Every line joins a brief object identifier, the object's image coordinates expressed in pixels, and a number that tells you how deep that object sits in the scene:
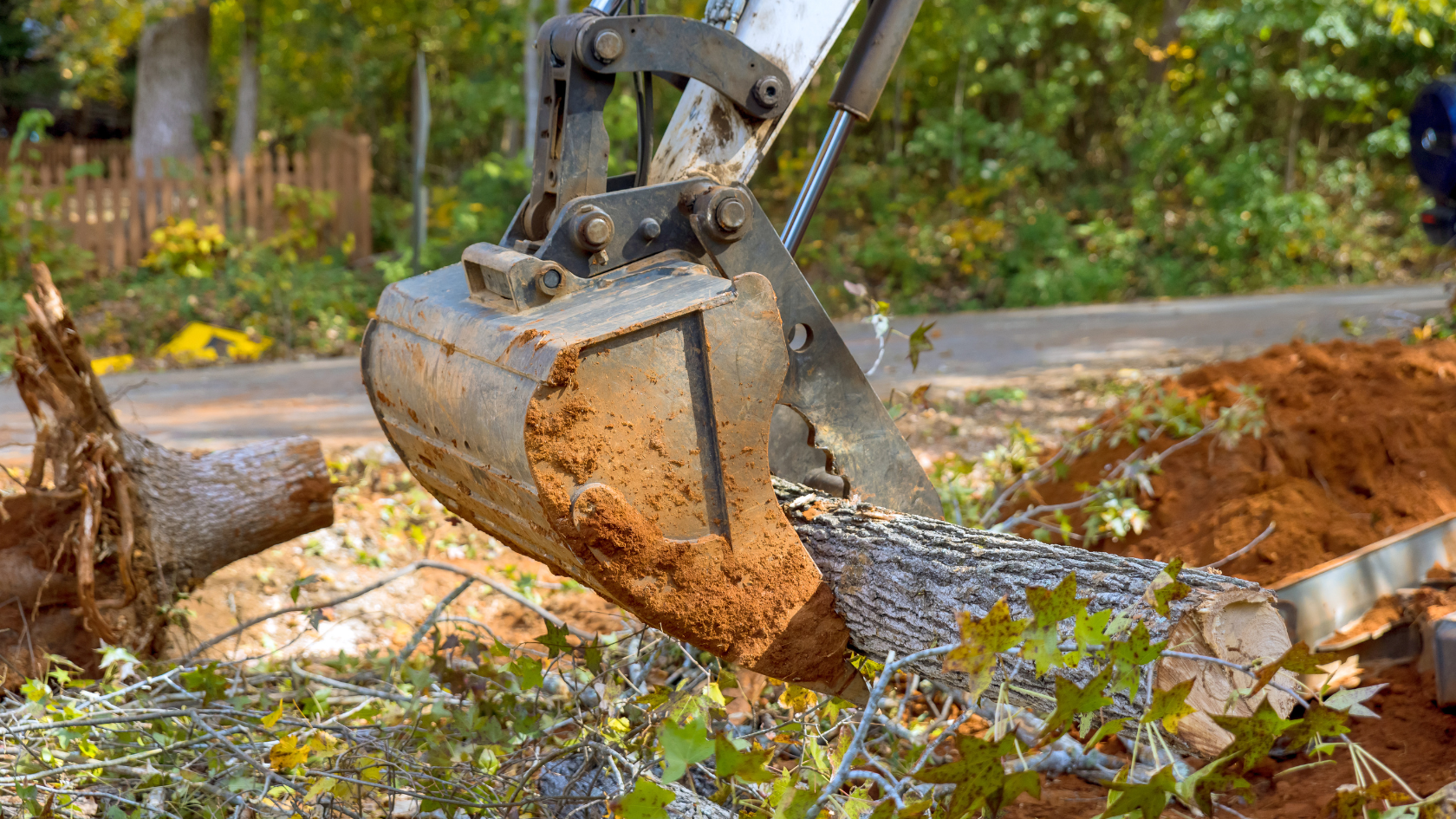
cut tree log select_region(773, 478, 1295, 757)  5.39
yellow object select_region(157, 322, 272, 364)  14.38
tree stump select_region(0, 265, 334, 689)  6.29
